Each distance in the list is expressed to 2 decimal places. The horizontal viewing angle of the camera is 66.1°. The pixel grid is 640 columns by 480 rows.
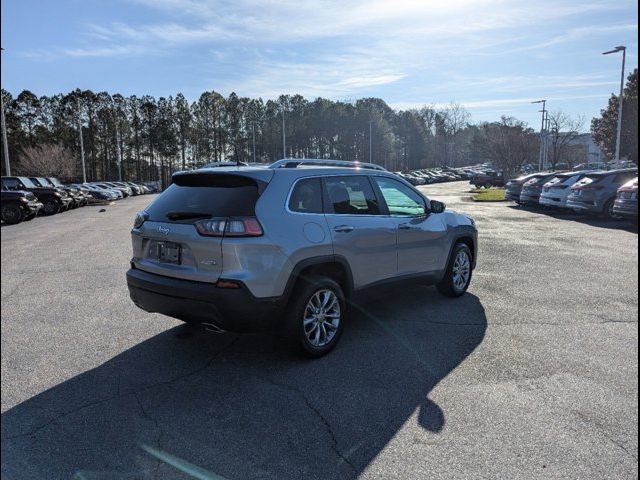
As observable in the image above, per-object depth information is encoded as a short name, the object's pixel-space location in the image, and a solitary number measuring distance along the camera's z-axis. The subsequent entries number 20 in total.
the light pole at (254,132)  73.25
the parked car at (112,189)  39.03
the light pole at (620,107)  25.98
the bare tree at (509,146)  44.53
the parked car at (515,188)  22.34
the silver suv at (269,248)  3.70
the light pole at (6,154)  28.04
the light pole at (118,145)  65.75
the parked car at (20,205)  14.36
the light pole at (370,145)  74.85
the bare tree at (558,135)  46.21
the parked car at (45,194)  20.89
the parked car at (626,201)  12.32
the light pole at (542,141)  47.02
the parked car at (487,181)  42.97
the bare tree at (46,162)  47.88
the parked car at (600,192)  15.12
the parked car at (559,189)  16.95
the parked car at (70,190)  24.44
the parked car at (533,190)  19.86
